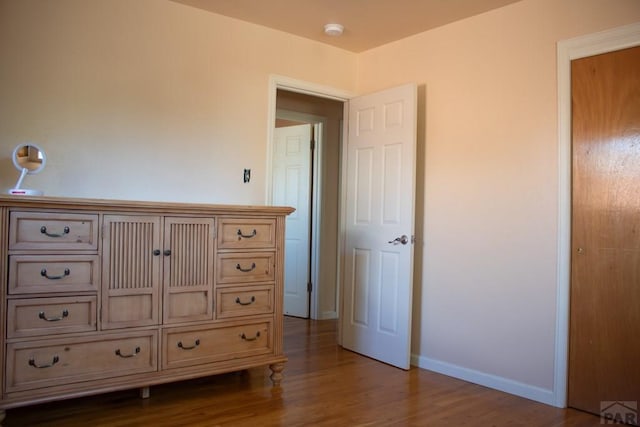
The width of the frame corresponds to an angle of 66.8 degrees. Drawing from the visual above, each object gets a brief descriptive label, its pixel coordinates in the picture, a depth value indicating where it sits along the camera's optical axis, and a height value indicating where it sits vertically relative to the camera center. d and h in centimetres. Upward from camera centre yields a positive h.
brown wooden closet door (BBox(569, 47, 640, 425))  252 -6
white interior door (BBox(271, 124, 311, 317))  502 +17
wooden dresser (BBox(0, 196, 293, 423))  219 -42
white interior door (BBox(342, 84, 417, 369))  339 -6
